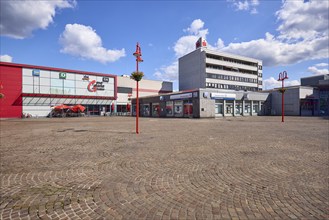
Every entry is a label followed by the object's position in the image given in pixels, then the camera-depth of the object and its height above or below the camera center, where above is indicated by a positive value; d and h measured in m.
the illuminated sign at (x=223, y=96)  35.50 +2.95
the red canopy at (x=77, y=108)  41.17 +0.40
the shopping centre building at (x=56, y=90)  39.81 +5.03
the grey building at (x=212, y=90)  35.44 +4.26
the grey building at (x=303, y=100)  41.50 +2.42
